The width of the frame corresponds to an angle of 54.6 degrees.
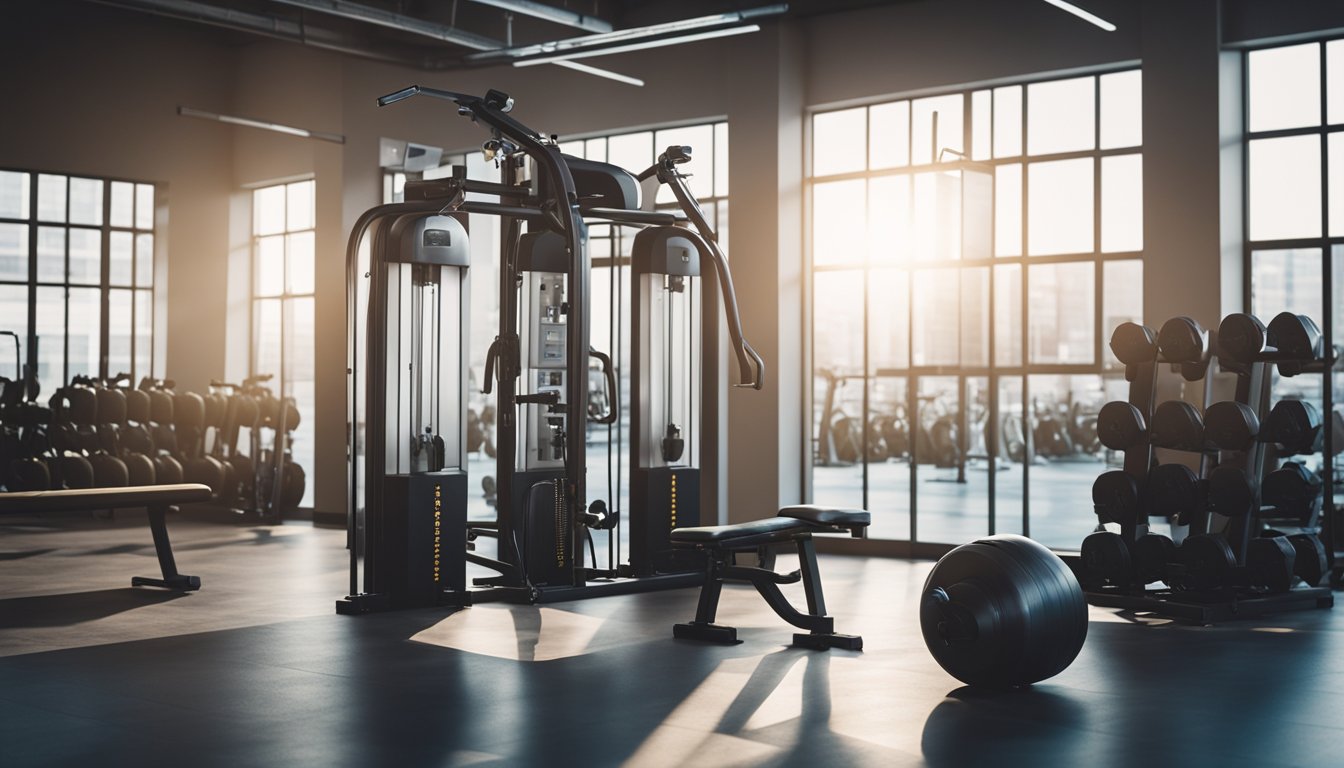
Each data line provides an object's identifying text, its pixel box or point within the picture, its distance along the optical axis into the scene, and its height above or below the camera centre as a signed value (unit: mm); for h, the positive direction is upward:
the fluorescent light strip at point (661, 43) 9125 +2622
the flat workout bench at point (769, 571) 5668 -689
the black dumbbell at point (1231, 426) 6668 -85
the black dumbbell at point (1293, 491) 6949 -434
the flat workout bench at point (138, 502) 6957 -530
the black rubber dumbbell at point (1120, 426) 7062 -92
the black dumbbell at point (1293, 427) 6691 -89
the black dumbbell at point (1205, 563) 6539 -776
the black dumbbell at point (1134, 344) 7168 +361
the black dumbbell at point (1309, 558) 7031 -801
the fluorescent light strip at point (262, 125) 11188 +2489
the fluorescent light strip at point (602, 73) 10120 +2655
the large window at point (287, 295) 13055 +1147
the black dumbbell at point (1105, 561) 6867 -807
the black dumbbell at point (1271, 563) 6789 -804
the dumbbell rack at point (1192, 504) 6629 -496
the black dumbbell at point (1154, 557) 6816 -776
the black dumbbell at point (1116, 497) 6930 -472
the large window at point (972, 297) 8922 +811
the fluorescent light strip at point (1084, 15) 7961 +2481
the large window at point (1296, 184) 8070 +1414
